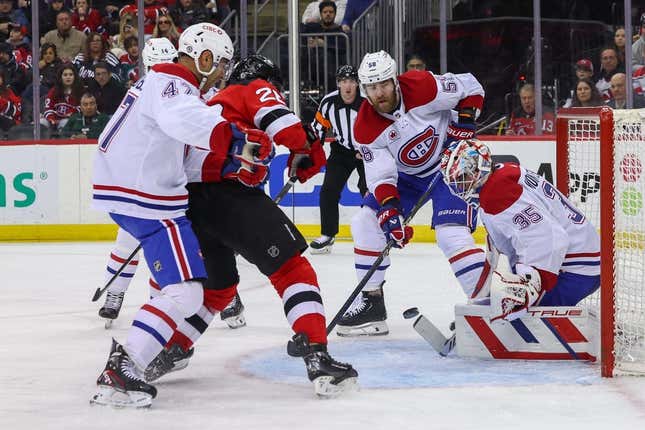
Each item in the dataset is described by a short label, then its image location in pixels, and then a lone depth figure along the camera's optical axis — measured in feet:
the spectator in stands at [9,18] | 53.72
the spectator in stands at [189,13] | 55.52
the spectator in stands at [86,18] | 54.03
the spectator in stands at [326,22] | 53.72
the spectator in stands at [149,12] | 52.90
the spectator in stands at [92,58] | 52.75
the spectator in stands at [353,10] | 54.39
